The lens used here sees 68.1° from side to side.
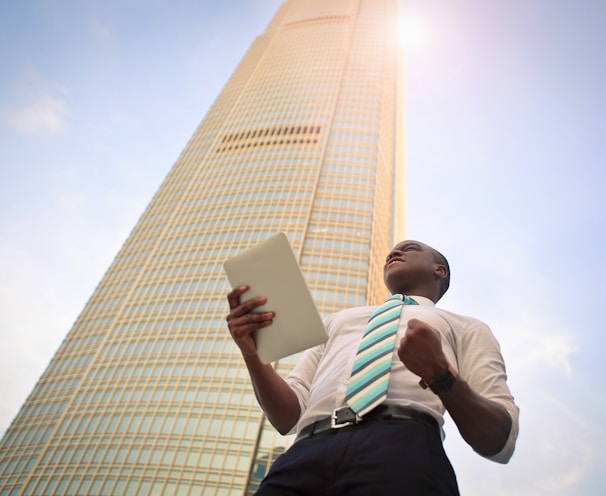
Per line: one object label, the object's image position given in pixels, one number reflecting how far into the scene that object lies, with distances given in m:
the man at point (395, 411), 1.72
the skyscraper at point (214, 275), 40.25
